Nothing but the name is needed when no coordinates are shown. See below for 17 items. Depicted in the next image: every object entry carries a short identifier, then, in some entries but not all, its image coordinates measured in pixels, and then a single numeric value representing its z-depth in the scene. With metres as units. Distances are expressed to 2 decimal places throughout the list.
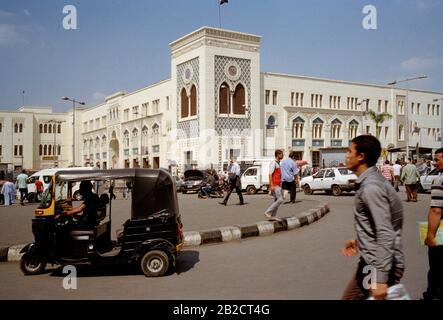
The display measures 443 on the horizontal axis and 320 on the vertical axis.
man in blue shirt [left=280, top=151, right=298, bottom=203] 16.73
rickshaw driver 7.41
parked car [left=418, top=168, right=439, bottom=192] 23.46
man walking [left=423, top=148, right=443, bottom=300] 4.57
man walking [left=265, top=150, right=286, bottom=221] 11.37
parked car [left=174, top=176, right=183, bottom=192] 33.75
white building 47.19
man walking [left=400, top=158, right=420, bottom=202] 17.70
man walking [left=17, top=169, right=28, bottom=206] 23.08
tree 57.21
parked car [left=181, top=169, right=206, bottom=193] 32.47
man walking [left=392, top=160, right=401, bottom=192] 23.86
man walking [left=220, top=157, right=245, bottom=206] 17.14
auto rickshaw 6.99
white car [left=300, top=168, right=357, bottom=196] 23.47
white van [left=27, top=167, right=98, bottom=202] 26.13
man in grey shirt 3.24
